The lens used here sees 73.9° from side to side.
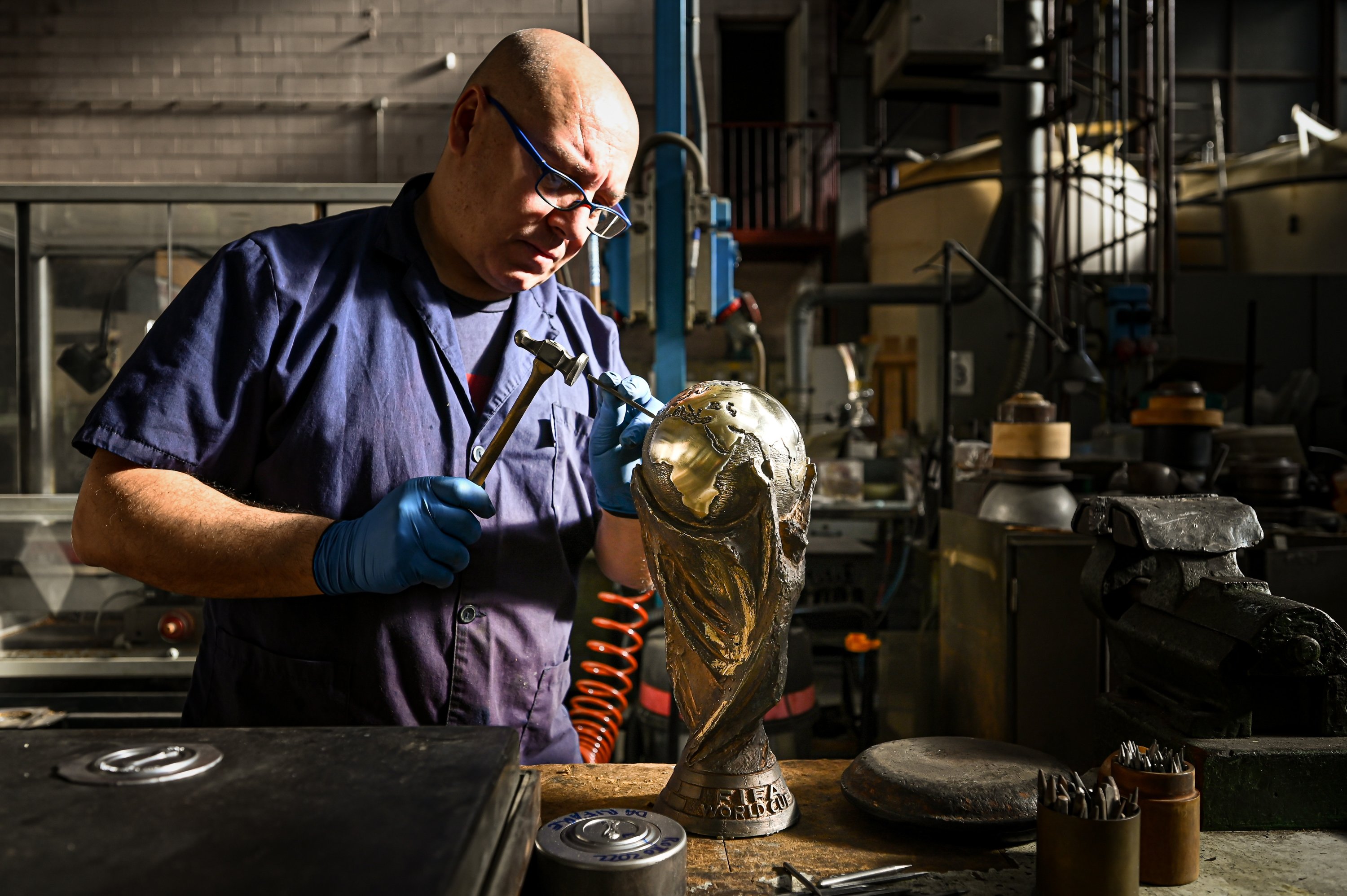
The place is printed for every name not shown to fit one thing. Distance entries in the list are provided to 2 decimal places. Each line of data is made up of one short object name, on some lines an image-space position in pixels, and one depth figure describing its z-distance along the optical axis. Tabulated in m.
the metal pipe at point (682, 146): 2.62
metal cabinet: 1.97
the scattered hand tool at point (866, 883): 0.84
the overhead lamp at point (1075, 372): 3.30
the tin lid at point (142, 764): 0.63
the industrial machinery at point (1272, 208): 5.88
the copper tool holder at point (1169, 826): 0.85
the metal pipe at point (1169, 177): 5.34
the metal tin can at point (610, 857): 0.74
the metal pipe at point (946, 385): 2.91
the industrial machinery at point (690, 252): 2.74
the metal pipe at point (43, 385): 2.91
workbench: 0.87
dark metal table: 0.50
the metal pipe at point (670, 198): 2.79
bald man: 1.08
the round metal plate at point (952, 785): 0.94
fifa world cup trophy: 0.97
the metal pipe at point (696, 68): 2.87
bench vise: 0.98
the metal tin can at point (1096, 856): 0.78
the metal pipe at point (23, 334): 2.87
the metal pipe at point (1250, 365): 3.61
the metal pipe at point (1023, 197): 5.15
